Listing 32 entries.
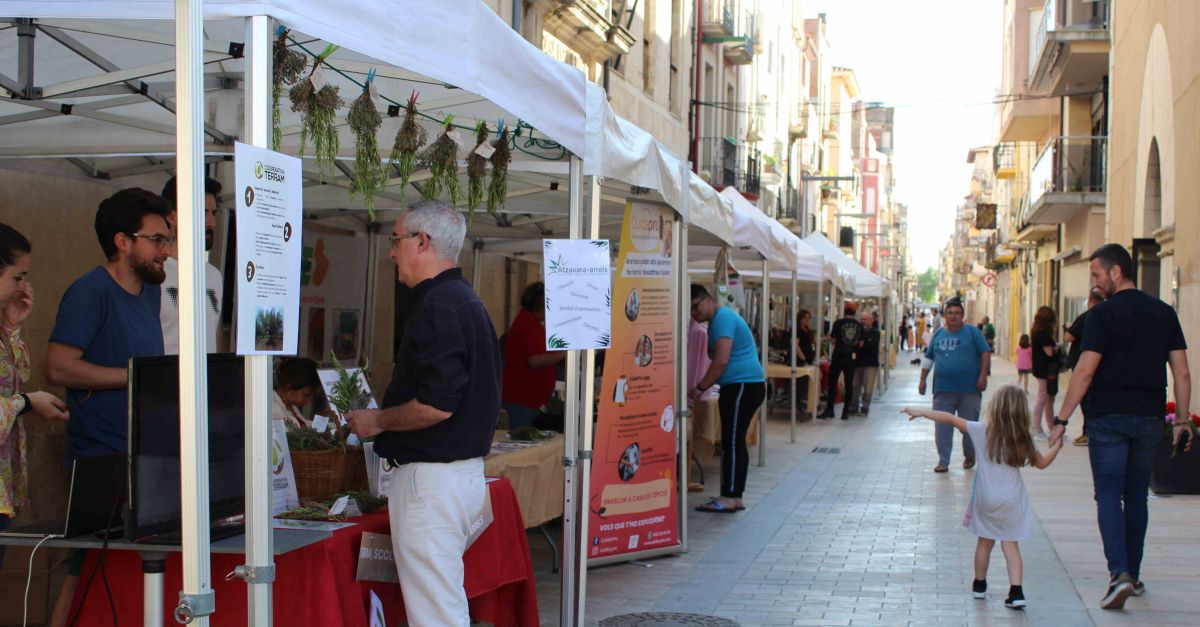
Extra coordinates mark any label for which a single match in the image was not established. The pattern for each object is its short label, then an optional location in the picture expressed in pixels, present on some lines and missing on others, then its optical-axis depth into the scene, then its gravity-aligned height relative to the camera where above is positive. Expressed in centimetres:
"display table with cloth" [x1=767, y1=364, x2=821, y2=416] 1780 -114
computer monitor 364 -46
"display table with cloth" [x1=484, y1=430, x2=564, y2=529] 630 -98
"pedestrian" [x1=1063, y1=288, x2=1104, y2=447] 1402 -41
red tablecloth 417 -101
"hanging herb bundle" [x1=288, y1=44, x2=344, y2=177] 455 +71
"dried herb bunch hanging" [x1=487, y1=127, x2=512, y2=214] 639 +66
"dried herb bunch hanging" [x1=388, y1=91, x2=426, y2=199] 562 +71
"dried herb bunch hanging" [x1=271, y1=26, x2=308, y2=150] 433 +81
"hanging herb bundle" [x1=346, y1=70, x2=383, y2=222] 502 +64
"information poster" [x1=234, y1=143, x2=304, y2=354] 341 +13
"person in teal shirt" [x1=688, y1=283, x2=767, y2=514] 960 -62
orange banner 761 -70
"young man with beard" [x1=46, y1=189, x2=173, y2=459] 421 -11
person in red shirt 916 -53
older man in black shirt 427 -44
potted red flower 1091 -150
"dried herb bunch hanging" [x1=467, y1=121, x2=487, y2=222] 621 +65
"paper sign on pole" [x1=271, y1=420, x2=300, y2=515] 464 -70
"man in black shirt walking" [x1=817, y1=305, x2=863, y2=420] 1973 -85
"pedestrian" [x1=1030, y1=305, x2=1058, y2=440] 1631 -74
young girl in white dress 692 -103
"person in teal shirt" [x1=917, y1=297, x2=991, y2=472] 1223 -64
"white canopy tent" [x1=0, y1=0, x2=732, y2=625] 337 +84
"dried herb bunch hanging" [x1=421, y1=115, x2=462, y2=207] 602 +67
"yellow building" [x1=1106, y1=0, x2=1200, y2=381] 1319 +206
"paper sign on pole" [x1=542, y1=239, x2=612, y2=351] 572 +2
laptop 387 -64
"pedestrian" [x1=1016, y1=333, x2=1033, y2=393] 2125 -96
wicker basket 493 -72
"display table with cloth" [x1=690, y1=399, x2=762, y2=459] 1173 -125
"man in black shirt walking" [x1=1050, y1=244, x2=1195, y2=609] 670 -50
